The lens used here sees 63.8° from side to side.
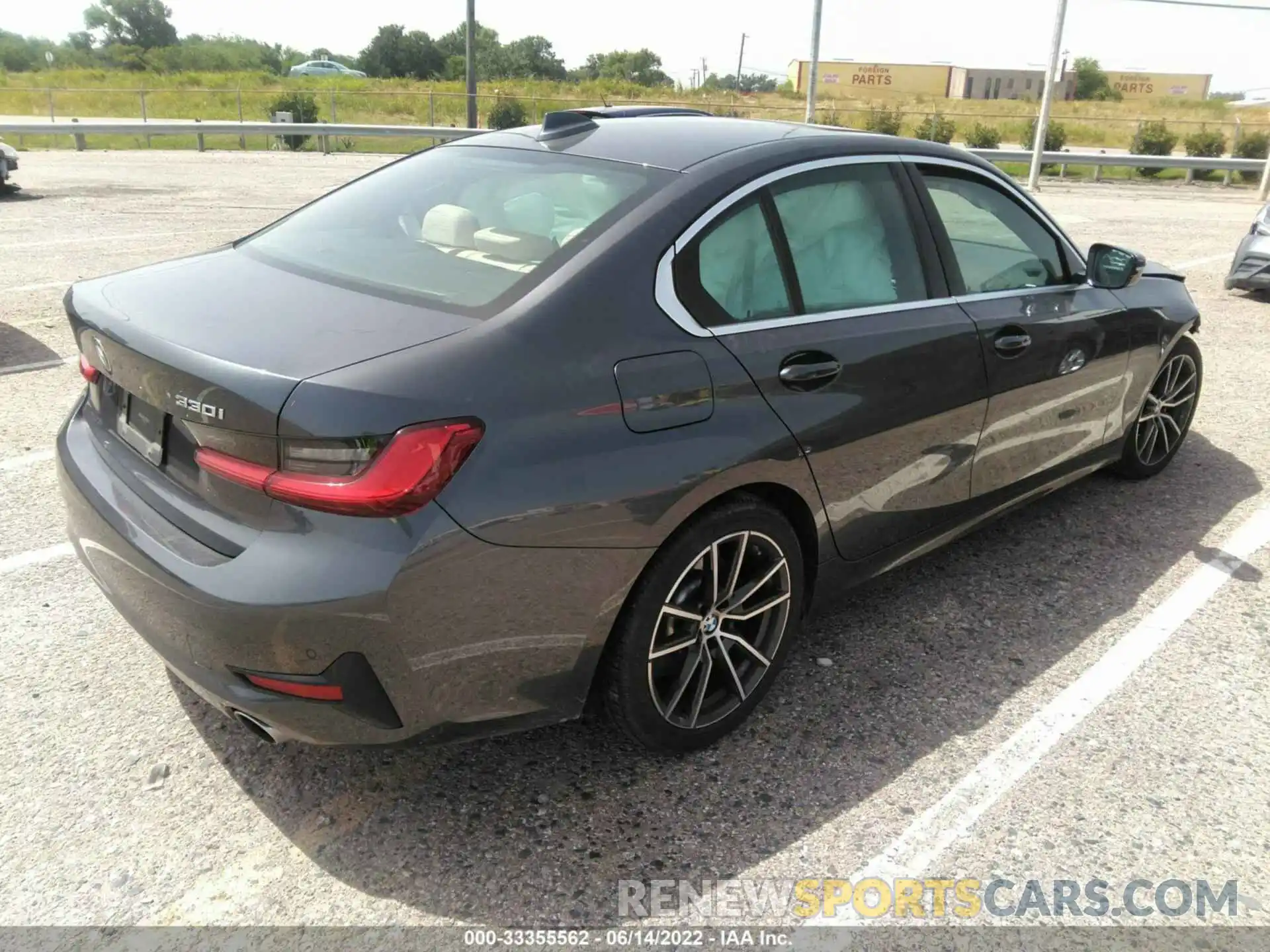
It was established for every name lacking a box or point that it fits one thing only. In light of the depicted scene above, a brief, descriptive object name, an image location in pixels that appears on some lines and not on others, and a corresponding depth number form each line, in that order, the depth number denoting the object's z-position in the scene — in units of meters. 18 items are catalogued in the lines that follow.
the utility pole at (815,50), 22.52
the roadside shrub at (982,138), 28.88
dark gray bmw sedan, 2.20
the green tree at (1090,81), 90.56
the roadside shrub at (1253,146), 29.78
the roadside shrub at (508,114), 28.33
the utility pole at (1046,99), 21.11
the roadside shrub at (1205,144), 29.50
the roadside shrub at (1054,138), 29.56
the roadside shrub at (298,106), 29.48
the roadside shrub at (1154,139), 29.95
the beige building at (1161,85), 96.81
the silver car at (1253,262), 9.52
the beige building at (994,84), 95.03
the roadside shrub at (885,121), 28.11
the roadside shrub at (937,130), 29.20
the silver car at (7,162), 13.38
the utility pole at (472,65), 24.22
